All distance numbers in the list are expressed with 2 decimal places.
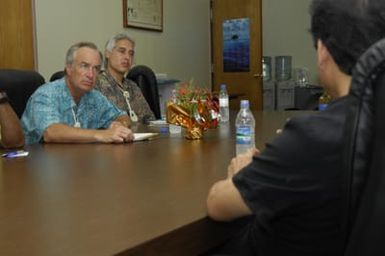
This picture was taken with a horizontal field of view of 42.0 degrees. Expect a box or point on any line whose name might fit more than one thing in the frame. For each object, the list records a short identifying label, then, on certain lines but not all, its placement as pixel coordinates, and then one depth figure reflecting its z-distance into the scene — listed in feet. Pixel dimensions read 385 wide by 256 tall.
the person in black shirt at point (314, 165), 2.78
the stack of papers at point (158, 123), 9.50
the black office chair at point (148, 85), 12.76
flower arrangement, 7.22
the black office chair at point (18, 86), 8.46
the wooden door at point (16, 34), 11.96
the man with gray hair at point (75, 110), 7.06
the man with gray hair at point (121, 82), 11.23
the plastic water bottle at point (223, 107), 9.86
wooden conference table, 2.84
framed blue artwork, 21.50
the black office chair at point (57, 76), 10.33
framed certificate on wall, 16.42
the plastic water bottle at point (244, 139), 5.78
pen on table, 5.98
